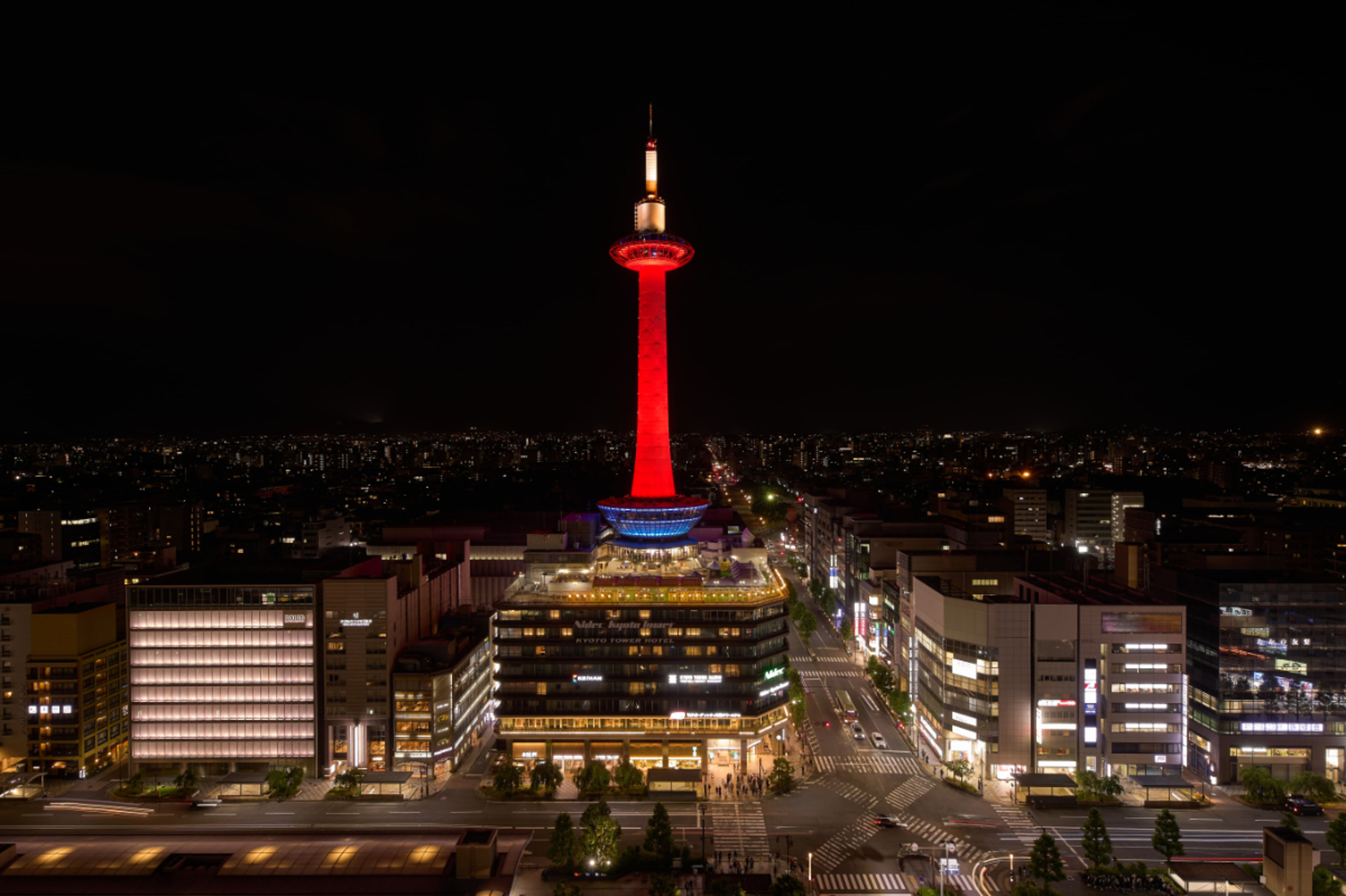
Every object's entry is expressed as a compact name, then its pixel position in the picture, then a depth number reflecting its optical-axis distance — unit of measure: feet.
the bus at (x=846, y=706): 221.87
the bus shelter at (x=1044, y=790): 162.71
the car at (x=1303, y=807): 157.69
